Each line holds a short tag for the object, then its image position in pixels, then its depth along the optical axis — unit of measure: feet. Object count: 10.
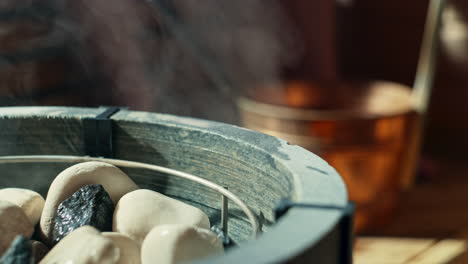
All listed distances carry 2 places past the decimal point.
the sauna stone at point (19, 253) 2.97
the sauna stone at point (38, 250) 3.21
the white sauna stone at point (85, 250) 2.97
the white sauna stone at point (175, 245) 3.02
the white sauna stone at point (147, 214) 3.26
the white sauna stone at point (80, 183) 3.33
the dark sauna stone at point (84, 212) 3.26
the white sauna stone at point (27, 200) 3.35
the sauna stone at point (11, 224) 3.17
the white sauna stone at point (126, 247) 3.12
